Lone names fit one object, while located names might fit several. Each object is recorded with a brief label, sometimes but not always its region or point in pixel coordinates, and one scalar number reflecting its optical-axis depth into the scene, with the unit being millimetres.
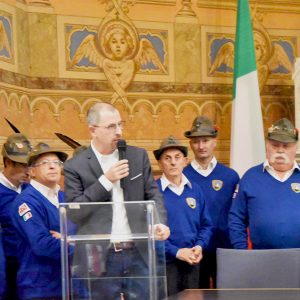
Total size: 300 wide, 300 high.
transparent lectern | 2910
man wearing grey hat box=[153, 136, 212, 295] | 4262
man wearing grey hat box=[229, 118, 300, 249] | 4219
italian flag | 5793
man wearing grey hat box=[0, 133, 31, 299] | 4160
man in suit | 3503
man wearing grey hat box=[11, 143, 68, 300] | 3654
